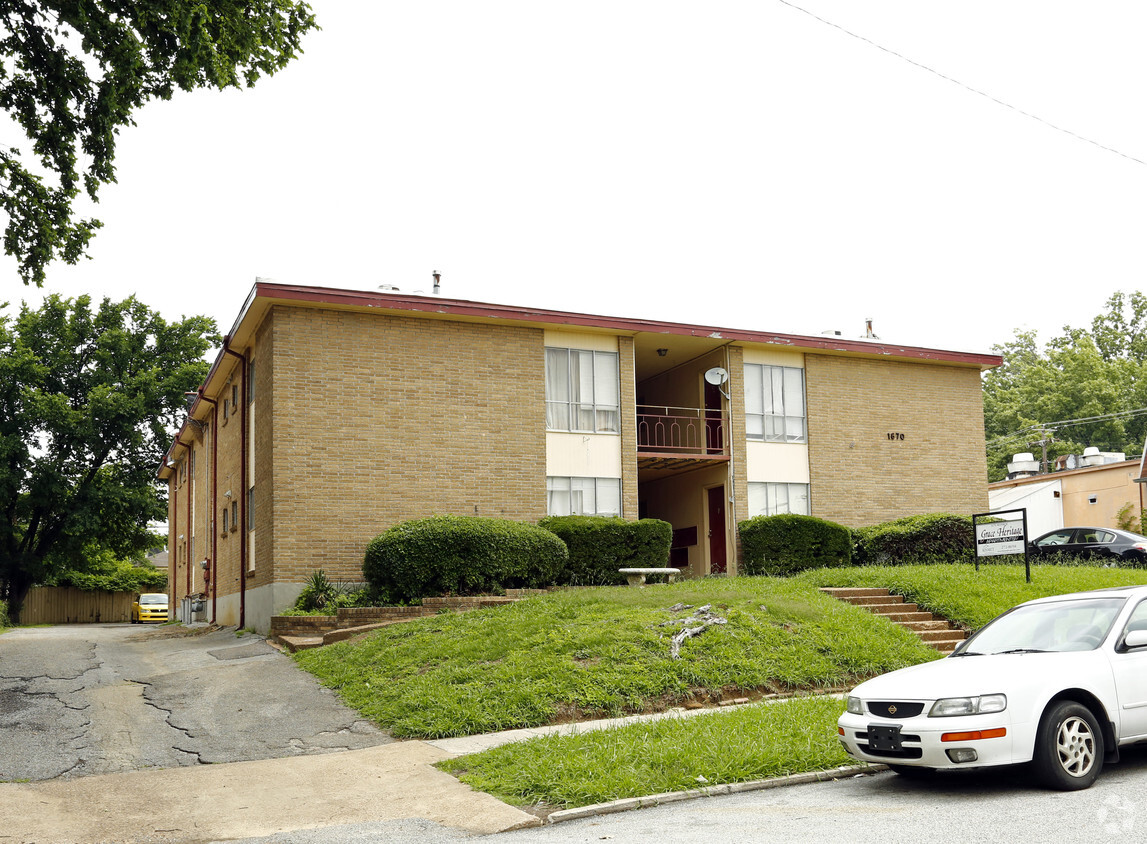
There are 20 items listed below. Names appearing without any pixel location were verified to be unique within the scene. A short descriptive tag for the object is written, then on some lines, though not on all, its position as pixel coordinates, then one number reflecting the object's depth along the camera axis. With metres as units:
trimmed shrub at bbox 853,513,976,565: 22.16
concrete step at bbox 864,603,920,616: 15.99
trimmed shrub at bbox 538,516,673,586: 20.02
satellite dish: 23.52
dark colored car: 23.81
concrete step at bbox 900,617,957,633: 15.32
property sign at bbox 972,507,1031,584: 16.41
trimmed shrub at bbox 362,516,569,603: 17.34
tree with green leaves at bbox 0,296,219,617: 37.44
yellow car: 42.19
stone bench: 19.50
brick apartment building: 19.47
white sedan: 7.05
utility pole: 46.28
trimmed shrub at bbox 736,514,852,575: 22.38
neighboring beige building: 36.38
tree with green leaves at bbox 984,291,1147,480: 55.09
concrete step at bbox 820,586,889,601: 16.73
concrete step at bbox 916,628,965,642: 14.78
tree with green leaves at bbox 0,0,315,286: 12.61
